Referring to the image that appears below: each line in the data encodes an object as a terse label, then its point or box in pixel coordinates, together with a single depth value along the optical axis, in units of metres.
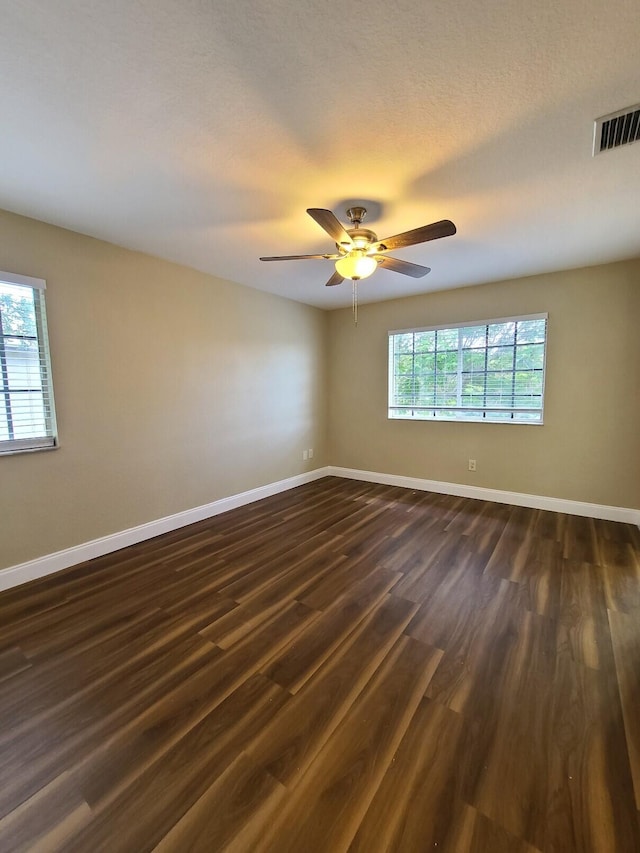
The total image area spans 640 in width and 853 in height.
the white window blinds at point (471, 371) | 3.78
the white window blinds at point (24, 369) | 2.36
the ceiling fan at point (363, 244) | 2.00
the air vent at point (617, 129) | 1.54
